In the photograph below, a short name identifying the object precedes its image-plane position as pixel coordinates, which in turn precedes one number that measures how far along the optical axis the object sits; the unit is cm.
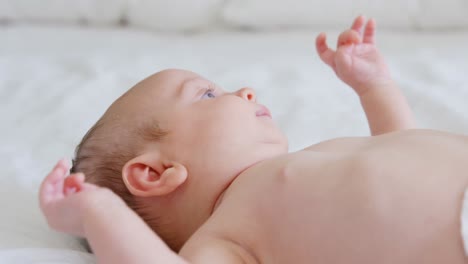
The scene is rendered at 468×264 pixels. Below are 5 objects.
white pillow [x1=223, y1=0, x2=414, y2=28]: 104
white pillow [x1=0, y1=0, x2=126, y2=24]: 109
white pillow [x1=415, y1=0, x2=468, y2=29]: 102
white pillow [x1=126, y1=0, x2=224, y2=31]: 107
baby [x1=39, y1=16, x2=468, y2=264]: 60
